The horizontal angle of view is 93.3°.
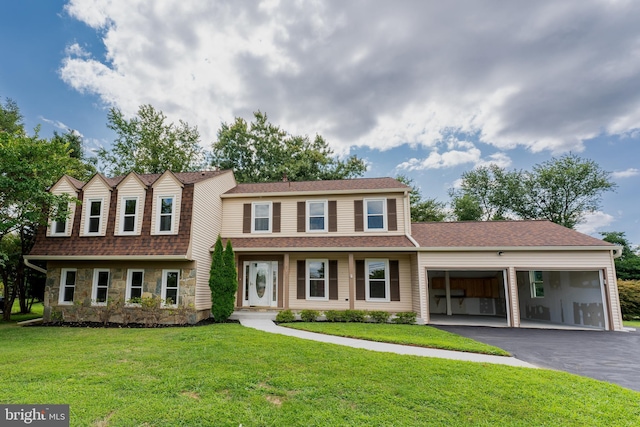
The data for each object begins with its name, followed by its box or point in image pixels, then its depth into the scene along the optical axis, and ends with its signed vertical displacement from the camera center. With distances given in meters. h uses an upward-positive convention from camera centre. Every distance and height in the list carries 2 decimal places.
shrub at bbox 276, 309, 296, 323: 11.24 -1.91
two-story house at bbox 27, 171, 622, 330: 11.30 +0.52
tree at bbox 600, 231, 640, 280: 17.98 -0.09
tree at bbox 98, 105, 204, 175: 24.50 +9.72
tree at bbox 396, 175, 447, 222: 25.17 +4.75
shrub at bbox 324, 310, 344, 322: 11.56 -1.92
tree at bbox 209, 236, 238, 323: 10.91 -0.60
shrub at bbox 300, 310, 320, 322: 11.54 -1.88
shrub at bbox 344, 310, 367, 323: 11.50 -1.92
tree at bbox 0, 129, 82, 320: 9.51 +2.76
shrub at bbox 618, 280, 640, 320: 15.24 -1.76
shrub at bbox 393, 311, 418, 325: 11.25 -1.95
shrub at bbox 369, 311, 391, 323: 11.42 -1.91
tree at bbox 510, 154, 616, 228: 26.39 +6.61
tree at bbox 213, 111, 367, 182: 25.48 +9.67
